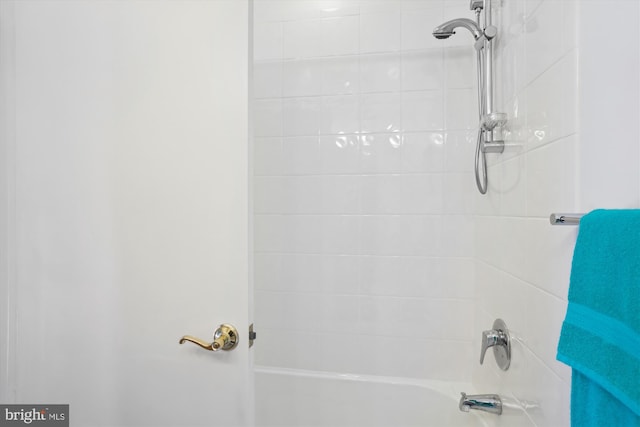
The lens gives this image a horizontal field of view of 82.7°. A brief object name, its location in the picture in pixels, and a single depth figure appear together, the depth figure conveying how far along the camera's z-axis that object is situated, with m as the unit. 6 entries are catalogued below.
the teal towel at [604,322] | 0.45
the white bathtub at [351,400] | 1.49
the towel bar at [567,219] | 0.61
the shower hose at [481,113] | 1.18
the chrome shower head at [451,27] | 1.19
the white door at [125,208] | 0.99
